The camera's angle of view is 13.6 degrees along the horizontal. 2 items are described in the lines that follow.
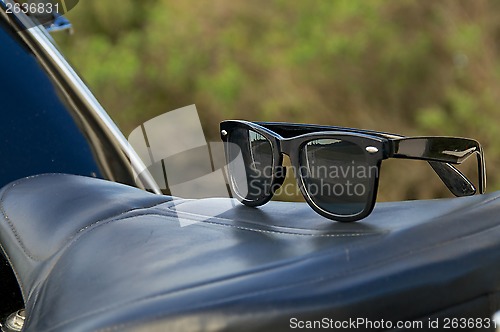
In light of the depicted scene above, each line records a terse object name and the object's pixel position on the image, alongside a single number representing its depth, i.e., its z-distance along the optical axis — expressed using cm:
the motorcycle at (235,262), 91
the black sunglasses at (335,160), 100
